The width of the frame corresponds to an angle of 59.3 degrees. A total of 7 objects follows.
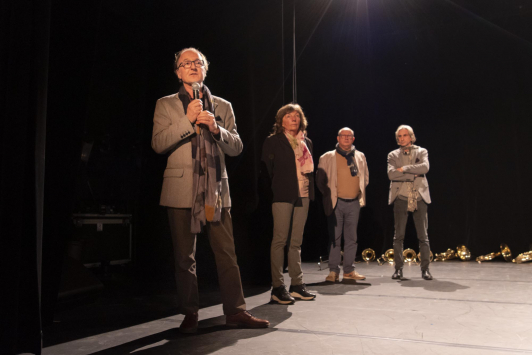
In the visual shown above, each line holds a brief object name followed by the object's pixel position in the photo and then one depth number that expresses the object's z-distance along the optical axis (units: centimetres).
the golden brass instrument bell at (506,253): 680
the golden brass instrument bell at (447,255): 712
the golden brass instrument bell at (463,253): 703
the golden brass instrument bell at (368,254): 745
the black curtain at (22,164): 185
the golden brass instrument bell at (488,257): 695
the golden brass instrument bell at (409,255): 706
